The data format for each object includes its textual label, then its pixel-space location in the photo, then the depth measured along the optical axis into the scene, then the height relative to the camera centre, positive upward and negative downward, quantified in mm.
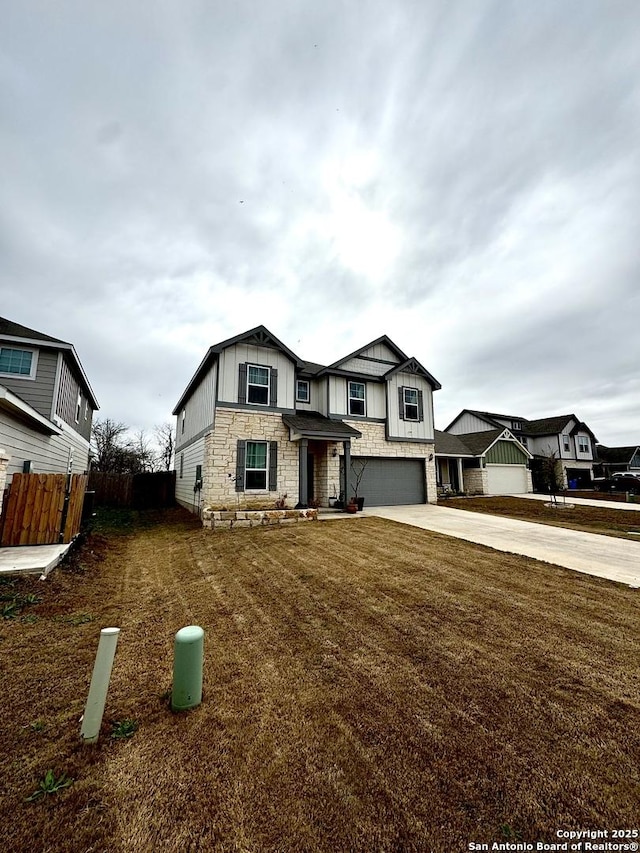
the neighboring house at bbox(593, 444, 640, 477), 38688 +2360
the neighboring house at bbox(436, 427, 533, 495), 23812 +1308
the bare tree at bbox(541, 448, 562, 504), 27219 +761
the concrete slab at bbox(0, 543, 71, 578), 5102 -1210
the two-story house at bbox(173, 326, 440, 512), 12516 +2371
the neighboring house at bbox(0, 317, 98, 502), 7695 +2579
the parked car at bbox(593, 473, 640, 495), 26484 -161
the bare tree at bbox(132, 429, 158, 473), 33500 +3117
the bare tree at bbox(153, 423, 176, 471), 35719 +4206
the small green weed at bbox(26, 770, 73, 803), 1880 -1677
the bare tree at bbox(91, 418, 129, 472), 29594 +3588
